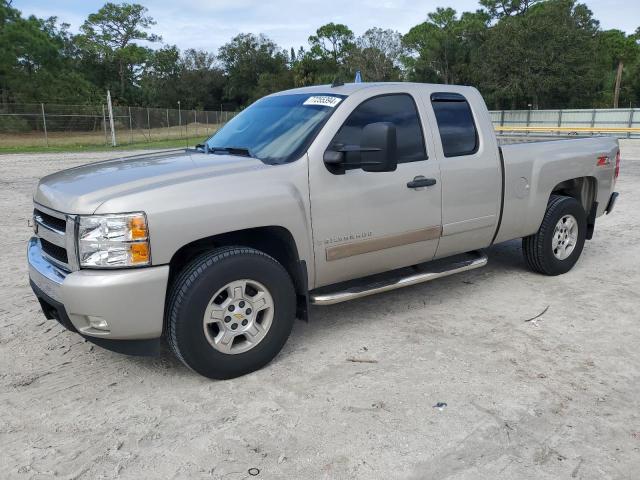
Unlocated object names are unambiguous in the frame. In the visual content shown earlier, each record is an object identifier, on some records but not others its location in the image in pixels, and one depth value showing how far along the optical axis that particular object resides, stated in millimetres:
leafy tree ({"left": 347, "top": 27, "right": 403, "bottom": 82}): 68562
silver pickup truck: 3104
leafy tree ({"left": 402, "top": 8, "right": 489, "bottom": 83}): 63594
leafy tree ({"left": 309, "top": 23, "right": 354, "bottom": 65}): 87938
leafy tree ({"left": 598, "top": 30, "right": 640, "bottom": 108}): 59062
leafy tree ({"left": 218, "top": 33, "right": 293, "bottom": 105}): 85188
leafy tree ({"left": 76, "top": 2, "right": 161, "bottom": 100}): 72062
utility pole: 50062
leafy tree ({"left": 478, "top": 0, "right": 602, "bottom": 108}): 49531
